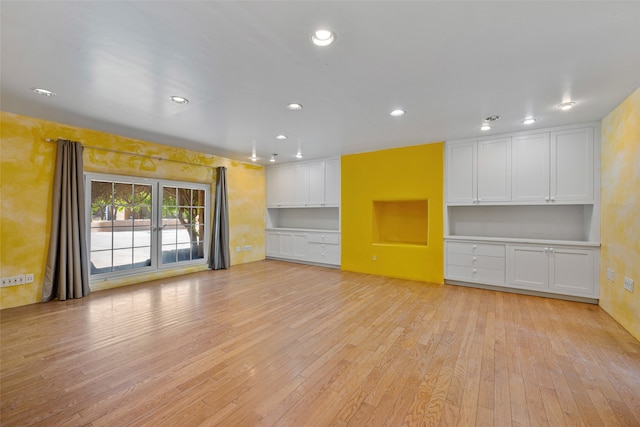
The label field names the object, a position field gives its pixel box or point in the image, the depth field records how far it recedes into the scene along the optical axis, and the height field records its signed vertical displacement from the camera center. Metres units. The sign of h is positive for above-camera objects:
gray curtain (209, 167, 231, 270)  5.86 -0.33
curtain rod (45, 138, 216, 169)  4.11 +1.02
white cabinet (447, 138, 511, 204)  4.26 +0.70
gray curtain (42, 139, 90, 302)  3.72 -0.28
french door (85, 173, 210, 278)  4.30 -0.18
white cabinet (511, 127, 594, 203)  3.71 +0.68
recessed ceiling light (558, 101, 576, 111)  3.03 +1.24
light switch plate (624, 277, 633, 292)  2.77 -0.72
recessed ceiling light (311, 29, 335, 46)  1.86 +1.24
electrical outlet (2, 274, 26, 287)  3.43 -0.86
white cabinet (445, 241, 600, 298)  3.64 -0.77
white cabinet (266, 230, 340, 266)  6.06 -0.77
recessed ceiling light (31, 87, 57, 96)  2.72 +1.25
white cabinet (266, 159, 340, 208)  6.12 +0.71
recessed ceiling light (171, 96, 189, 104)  2.91 +1.25
